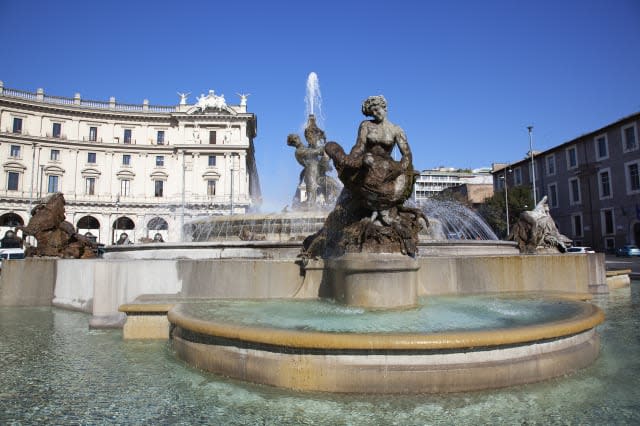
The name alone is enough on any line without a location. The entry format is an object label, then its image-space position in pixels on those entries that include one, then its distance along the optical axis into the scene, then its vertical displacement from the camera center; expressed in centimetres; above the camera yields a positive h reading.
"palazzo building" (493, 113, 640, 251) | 3525 +577
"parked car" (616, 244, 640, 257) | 3058 -64
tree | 4453 +418
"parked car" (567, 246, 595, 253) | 2428 -36
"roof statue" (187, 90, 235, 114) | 6209 +2211
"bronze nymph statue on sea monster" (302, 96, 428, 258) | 468 +64
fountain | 284 -66
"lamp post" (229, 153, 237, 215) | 6108 +1267
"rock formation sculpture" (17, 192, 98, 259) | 924 +40
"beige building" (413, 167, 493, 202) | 11288 +1866
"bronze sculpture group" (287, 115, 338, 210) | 1218 +237
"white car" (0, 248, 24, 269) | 2306 -12
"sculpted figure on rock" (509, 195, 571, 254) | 953 +23
